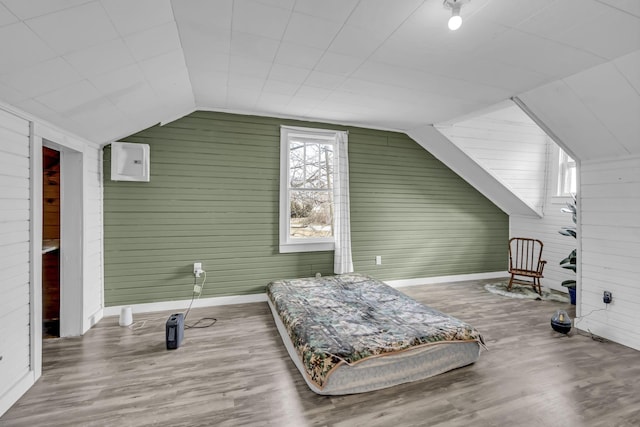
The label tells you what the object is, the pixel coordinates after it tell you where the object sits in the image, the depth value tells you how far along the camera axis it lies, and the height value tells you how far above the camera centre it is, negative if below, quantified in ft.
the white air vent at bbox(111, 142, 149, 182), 10.89 +1.80
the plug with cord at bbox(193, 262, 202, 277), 12.05 -2.34
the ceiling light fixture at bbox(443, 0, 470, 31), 5.26 +3.66
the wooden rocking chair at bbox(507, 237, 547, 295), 14.24 -2.58
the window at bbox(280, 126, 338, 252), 13.25 +1.05
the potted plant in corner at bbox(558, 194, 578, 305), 12.84 -2.19
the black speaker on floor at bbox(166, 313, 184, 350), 8.61 -3.51
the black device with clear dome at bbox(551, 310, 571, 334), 9.75 -3.64
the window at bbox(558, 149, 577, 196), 15.15 +1.85
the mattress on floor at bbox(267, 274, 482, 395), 6.67 -3.17
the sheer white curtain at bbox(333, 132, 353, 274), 13.57 -0.40
